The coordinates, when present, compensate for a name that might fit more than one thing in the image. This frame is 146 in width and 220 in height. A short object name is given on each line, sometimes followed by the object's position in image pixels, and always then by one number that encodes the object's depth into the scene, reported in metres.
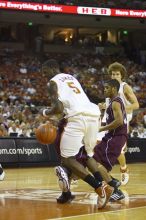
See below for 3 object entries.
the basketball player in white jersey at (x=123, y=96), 9.43
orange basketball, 7.50
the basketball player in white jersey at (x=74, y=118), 7.37
